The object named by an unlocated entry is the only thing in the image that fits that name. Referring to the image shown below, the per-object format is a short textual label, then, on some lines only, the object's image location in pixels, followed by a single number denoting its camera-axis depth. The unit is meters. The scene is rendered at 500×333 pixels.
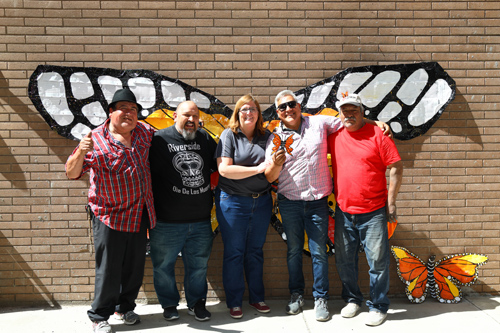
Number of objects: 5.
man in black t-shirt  3.52
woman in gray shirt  3.55
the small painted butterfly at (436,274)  4.08
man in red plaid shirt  3.34
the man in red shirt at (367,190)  3.52
